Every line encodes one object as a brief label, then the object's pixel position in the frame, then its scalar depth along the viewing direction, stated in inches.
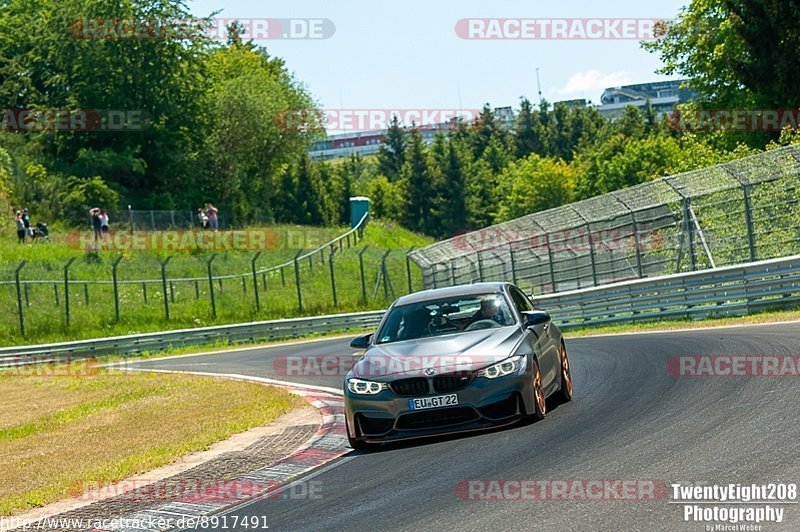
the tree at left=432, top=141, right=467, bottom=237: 4643.2
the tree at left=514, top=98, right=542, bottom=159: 5738.2
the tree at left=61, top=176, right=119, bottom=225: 2507.4
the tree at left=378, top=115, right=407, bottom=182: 5679.1
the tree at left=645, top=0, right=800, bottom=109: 1672.0
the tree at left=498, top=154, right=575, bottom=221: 4616.1
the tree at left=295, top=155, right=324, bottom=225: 4229.8
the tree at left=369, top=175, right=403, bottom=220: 4906.5
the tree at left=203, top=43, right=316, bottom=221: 3176.7
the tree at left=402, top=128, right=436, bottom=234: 4650.6
